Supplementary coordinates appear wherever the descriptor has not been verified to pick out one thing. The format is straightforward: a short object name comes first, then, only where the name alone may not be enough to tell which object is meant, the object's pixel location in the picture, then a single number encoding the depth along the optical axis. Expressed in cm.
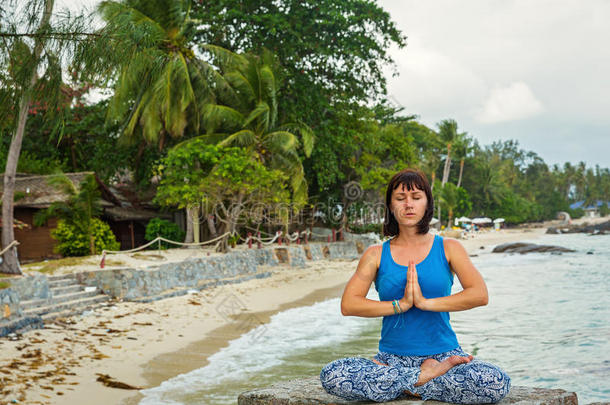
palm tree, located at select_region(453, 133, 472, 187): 4812
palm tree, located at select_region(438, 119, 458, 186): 4625
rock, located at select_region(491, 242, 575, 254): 2957
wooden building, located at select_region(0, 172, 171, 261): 1500
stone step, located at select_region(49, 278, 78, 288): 995
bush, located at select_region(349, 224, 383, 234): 2942
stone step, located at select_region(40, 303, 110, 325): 842
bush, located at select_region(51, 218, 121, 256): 1367
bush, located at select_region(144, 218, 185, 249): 1786
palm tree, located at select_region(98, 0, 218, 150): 1583
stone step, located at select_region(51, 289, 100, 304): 939
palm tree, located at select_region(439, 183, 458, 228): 4700
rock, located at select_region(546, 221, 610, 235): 5756
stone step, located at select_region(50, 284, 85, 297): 974
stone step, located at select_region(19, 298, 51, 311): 845
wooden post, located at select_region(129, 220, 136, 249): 1842
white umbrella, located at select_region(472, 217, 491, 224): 5144
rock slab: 257
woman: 245
